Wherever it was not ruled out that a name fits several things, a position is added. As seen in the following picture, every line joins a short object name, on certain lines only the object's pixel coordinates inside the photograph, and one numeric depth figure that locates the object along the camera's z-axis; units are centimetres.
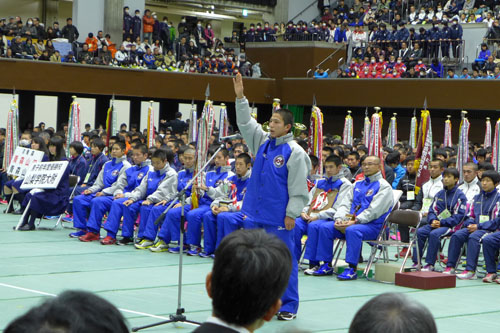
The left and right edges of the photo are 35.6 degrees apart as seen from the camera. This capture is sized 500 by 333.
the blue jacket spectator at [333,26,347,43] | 3306
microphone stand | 669
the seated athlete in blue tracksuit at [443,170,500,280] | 1027
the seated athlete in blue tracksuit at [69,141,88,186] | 1473
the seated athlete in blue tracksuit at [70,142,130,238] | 1296
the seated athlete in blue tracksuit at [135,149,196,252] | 1184
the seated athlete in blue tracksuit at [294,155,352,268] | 1039
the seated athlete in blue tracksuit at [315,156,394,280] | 1002
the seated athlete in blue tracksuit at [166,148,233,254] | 1160
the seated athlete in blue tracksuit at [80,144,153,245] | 1234
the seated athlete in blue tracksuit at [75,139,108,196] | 1416
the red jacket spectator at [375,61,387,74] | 2917
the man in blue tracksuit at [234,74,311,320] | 749
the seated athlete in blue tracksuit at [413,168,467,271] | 1066
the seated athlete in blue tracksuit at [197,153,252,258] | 1126
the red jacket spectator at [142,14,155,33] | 3306
